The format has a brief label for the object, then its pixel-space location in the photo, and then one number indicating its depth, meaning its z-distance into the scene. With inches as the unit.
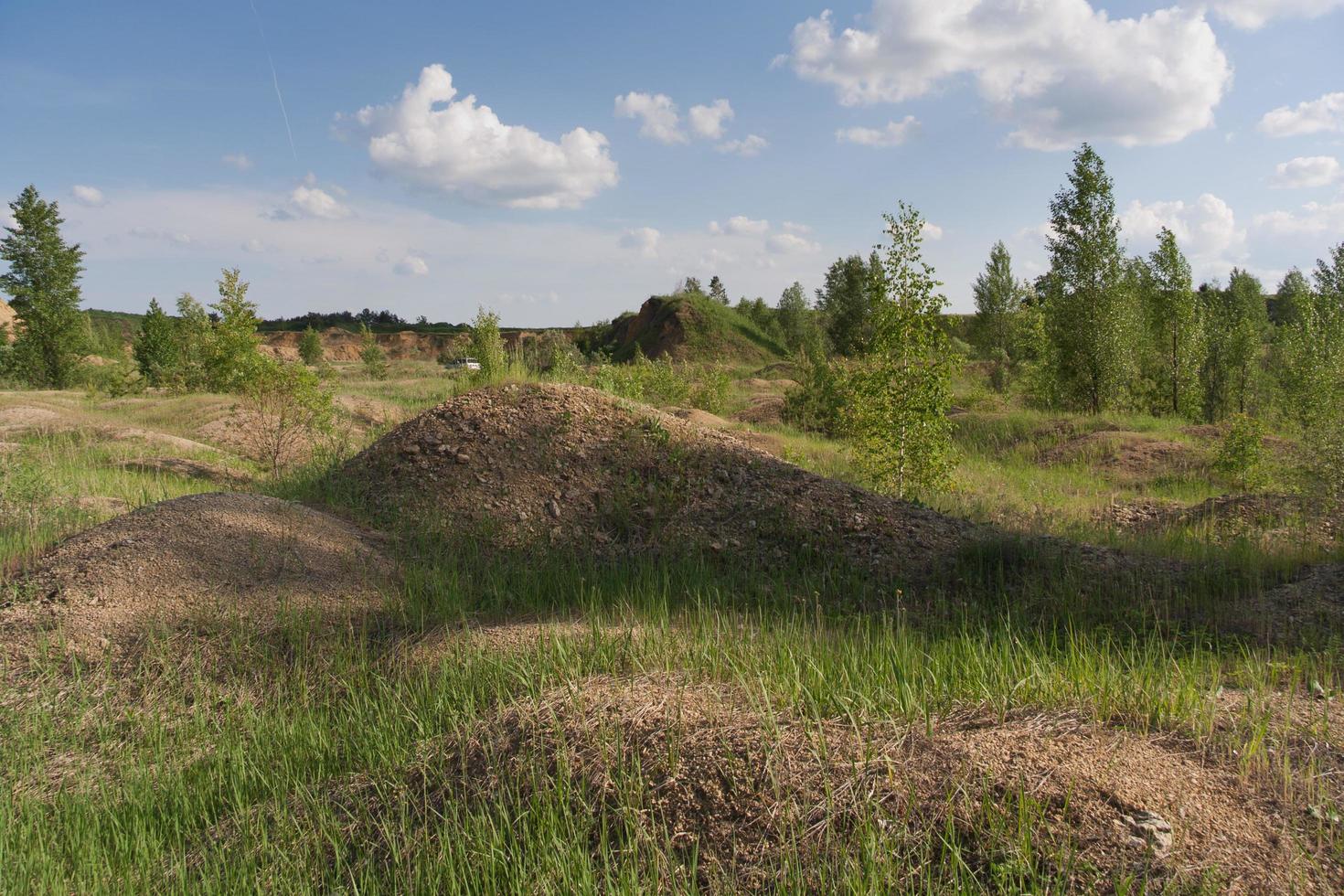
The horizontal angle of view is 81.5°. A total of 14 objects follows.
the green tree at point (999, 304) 1857.8
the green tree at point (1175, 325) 953.5
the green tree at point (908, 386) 390.0
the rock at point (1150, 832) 97.0
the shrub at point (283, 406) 482.0
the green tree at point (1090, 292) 863.7
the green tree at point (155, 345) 1512.1
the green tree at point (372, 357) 1930.4
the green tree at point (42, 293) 1533.0
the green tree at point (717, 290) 3260.3
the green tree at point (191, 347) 1222.3
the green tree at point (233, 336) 750.5
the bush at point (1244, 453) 528.1
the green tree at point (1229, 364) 1153.8
